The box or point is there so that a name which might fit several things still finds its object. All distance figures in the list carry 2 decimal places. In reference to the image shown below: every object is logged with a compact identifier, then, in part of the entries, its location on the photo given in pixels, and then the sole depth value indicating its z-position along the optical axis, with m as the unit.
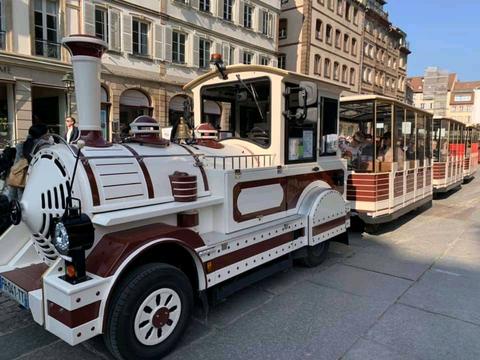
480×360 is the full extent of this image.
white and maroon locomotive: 2.53
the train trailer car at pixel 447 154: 11.00
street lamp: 8.53
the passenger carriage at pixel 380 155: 6.61
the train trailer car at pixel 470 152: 15.07
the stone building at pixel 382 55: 40.97
